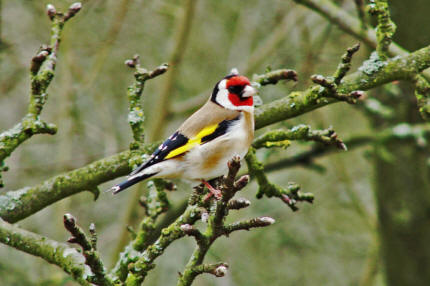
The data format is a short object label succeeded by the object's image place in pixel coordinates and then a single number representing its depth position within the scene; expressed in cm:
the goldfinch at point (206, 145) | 629
